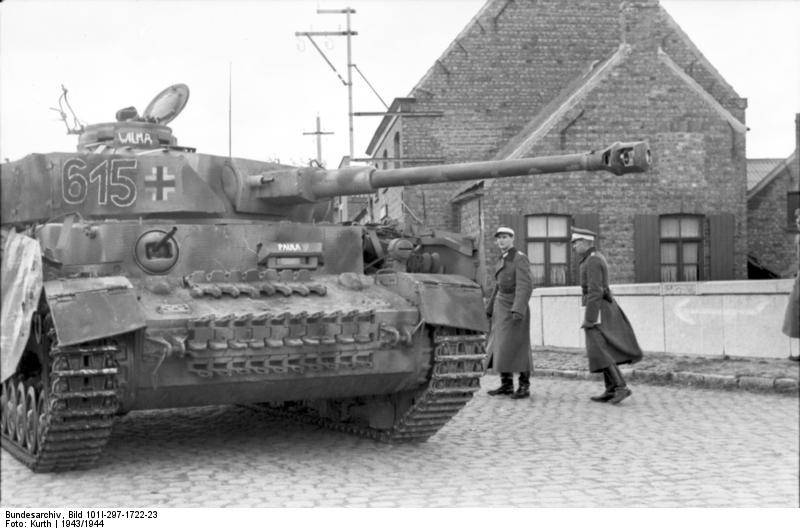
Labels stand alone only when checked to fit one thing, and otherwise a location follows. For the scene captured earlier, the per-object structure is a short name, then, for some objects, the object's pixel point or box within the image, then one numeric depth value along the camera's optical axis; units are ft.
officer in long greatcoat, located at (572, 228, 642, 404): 34.96
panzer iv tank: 23.49
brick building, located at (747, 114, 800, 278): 79.77
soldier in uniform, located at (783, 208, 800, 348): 32.52
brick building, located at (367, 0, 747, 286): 70.95
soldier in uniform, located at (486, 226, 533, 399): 35.73
